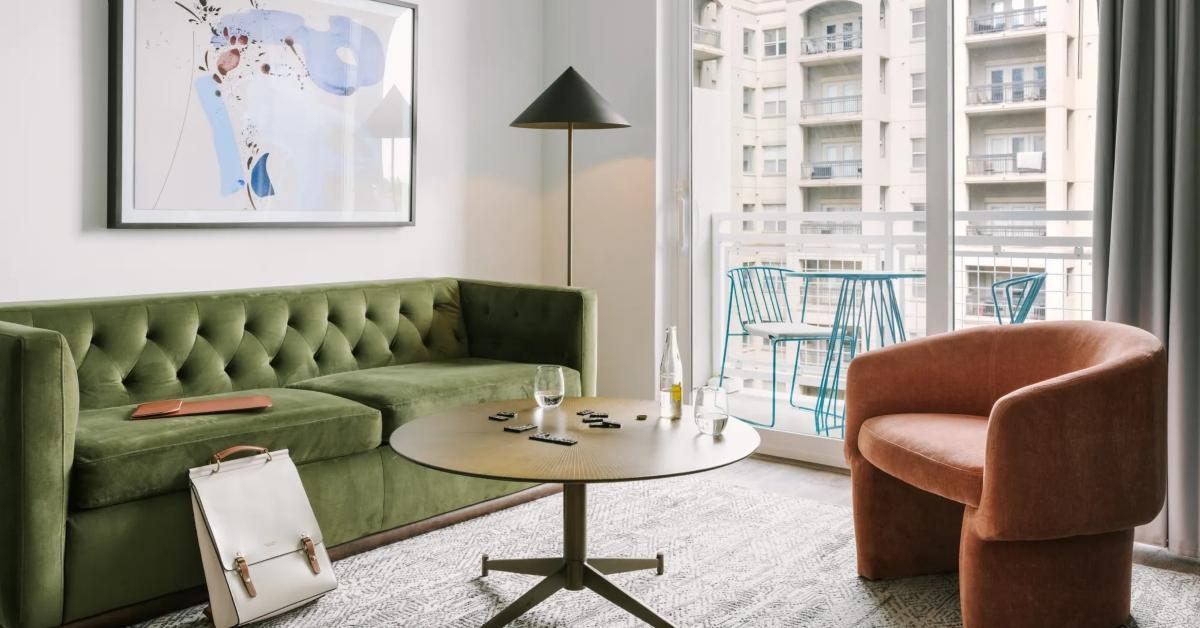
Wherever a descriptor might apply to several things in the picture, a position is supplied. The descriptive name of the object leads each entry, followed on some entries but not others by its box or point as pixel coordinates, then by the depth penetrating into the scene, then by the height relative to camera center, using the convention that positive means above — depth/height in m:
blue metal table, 3.79 -0.17
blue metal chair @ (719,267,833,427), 4.04 -0.13
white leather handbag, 2.30 -0.64
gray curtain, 2.84 +0.25
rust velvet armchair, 2.12 -0.44
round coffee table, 2.04 -0.39
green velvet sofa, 2.17 -0.35
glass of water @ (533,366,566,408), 2.54 -0.28
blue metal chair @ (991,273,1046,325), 3.40 -0.04
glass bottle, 2.55 -0.27
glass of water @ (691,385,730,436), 2.35 -0.31
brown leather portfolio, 2.56 -0.35
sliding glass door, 3.34 +0.37
